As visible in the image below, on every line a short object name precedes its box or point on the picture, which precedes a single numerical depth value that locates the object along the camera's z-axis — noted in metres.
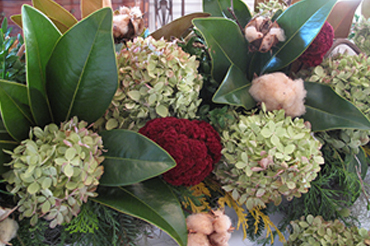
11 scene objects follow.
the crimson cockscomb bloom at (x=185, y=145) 0.48
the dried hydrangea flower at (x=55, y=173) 0.40
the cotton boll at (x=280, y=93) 0.59
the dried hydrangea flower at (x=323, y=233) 0.59
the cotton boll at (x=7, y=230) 0.41
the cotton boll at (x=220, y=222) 0.48
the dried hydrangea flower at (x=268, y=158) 0.52
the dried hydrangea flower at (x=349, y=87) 0.65
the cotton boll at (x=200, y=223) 0.49
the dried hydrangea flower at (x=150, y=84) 0.53
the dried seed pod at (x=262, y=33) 0.59
